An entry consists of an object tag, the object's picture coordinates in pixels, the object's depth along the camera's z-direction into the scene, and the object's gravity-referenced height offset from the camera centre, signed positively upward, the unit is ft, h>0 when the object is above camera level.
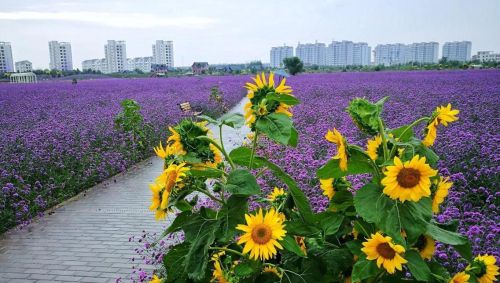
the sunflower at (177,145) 5.13 -0.96
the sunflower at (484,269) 5.00 -2.40
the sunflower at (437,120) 4.79 -0.63
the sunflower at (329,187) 5.86 -1.67
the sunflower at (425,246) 5.00 -2.13
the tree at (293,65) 167.22 -0.73
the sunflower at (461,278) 4.73 -2.36
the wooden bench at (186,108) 44.16 -4.54
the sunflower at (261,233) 4.40 -1.74
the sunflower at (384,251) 4.34 -1.93
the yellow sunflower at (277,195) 6.09 -1.86
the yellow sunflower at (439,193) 4.79 -1.45
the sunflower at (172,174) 4.61 -1.18
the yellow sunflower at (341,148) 4.49 -0.88
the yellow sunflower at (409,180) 4.07 -1.10
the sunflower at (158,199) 4.94 -1.56
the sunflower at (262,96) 4.96 -0.38
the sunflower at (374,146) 5.10 -0.99
